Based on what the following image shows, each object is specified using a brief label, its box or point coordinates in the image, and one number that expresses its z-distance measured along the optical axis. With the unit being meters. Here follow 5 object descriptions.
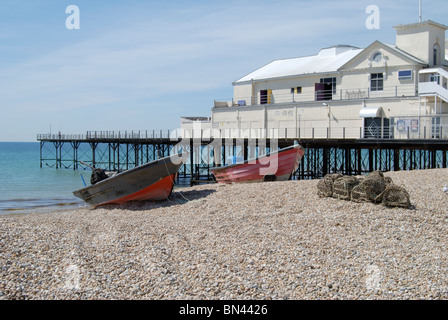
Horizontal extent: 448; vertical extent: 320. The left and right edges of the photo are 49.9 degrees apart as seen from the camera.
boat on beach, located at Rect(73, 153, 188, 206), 19.22
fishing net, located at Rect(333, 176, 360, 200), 14.49
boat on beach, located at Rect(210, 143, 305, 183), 22.66
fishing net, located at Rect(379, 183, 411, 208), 13.44
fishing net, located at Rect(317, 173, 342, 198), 15.17
